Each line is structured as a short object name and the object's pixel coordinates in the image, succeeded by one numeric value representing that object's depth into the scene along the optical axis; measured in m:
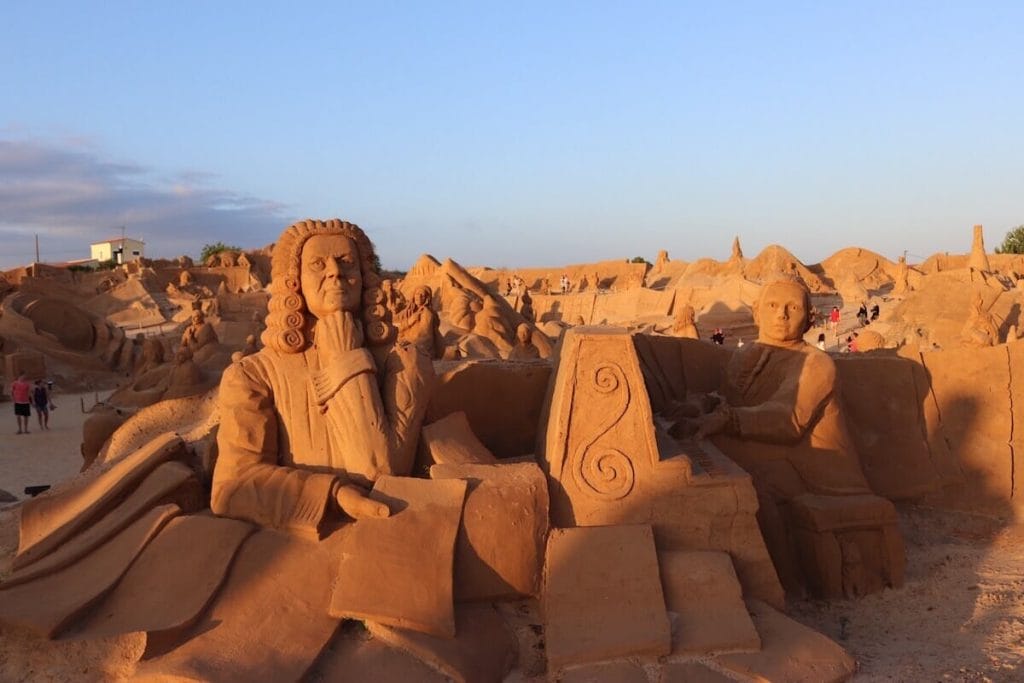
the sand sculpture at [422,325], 8.43
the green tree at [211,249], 54.17
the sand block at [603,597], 3.00
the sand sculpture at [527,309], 17.14
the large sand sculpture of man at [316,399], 3.39
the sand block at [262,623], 2.77
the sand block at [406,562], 3.02
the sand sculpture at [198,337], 14.29
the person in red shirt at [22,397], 12.48
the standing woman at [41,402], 13.13
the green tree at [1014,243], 41.19
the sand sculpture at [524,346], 9.92
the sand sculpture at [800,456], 4.12
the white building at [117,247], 71.71
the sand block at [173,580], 2.95
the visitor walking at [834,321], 18.62
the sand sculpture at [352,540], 2.98
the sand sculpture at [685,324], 11.18
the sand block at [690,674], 2.89
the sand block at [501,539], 3.29
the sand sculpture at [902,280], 24.50
